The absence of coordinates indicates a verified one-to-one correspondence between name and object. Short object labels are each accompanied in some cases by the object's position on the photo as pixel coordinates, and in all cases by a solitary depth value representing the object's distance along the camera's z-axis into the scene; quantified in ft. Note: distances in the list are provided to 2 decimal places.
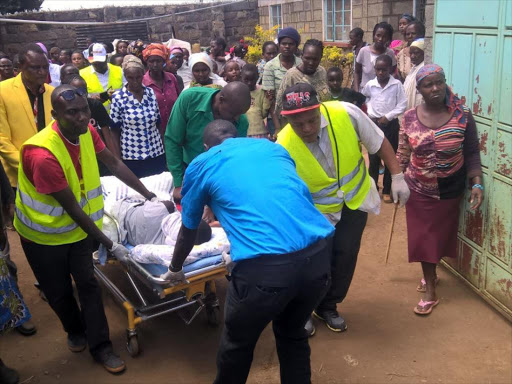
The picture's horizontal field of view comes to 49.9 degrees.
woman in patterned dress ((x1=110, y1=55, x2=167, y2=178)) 17.26
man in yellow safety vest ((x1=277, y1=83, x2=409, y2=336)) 11.18
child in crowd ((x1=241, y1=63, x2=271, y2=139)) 20.70
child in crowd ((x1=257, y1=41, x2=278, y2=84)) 27.43
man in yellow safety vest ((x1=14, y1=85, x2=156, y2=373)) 10.46
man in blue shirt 8.32
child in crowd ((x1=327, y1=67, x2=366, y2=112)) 21.40
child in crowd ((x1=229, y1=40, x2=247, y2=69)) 35.55
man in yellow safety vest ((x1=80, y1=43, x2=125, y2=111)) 21.66
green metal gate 12.42
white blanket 11.47
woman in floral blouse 12.98
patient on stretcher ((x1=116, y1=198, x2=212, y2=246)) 12.51
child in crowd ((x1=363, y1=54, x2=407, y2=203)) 20.52
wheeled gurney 11.43
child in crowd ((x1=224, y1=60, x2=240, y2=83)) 21.22
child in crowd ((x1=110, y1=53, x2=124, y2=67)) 30.27
